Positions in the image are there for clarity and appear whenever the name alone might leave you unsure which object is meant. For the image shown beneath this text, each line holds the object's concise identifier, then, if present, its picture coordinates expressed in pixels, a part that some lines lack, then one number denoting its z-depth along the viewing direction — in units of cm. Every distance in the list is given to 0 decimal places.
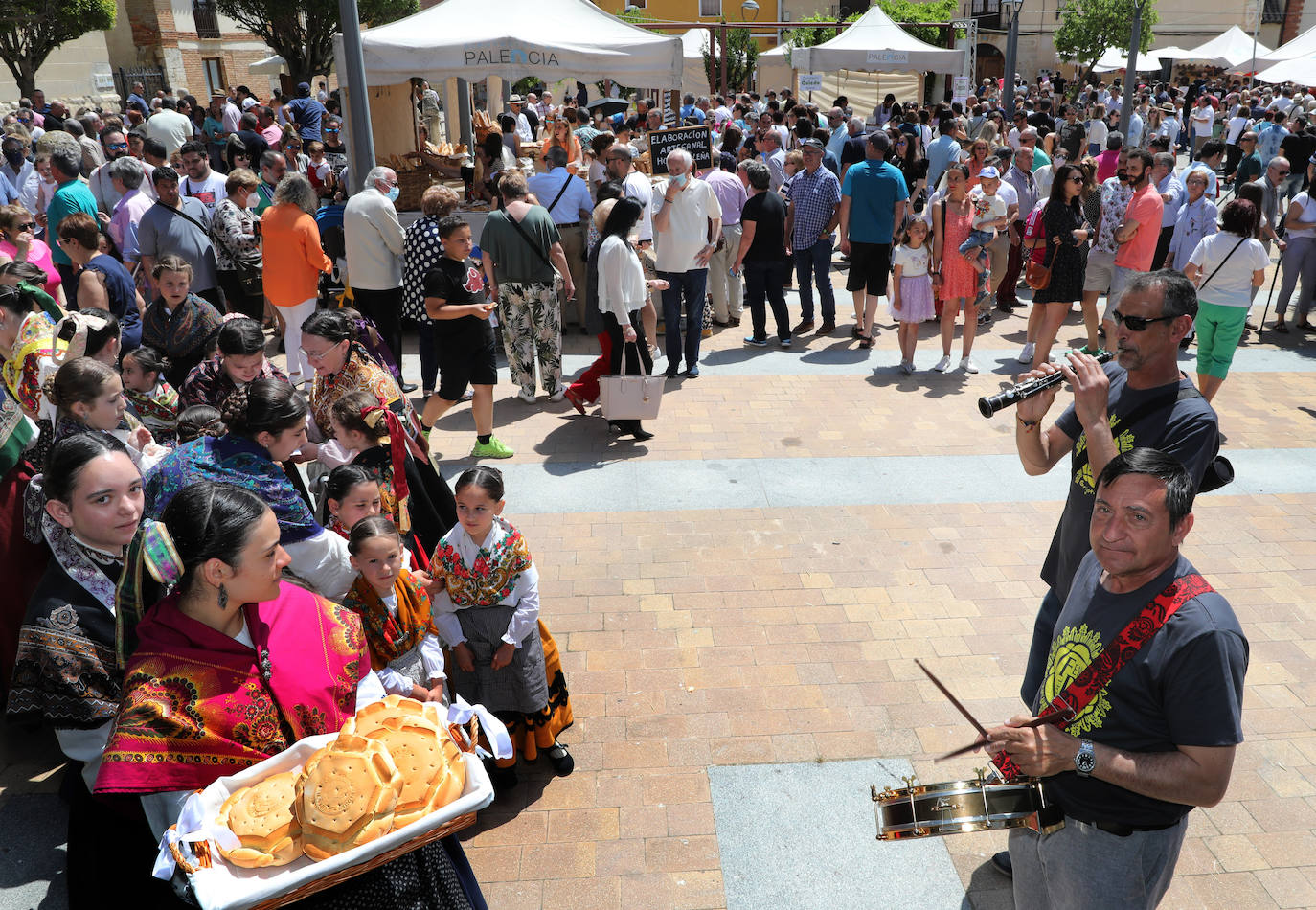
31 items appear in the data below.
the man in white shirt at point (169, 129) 1432
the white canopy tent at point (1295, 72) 1563
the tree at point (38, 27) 2702
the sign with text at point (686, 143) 1024
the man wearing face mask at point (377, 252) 782
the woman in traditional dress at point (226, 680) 227
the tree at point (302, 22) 3362
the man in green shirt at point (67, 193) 831
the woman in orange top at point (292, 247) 780
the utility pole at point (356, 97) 865
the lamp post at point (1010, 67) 1945
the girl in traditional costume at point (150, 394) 484
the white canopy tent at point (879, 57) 1842
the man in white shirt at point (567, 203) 973
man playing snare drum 222
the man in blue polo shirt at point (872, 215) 950
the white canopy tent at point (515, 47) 980
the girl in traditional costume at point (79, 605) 314
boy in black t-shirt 687
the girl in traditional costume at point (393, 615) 330
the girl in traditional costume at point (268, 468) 337
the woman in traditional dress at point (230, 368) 471
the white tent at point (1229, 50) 2725
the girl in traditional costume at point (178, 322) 570
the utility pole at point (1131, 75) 1581
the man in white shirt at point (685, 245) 860
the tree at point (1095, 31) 3984
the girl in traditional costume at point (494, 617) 374
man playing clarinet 305
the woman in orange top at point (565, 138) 1245
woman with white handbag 717
